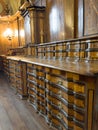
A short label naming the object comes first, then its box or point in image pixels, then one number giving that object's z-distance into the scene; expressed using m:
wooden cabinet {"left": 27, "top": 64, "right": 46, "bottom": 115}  1.80
